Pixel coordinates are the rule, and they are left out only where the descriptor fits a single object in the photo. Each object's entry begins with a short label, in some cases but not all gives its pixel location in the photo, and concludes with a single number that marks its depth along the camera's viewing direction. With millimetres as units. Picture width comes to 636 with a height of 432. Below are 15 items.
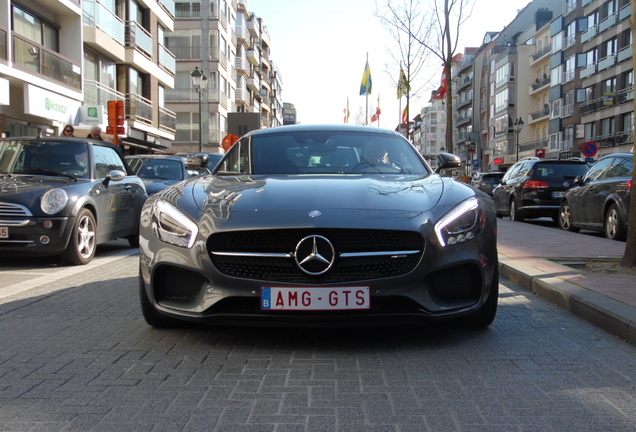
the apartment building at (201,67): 52719
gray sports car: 3486
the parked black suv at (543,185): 15094
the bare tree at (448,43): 19422
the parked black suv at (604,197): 10344
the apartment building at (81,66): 18562
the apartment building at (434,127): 127812
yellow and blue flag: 44406
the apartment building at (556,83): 44438
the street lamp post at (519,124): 40875
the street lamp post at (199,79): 25906
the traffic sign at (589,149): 23547
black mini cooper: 7062
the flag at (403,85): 26156
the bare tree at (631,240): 6574
